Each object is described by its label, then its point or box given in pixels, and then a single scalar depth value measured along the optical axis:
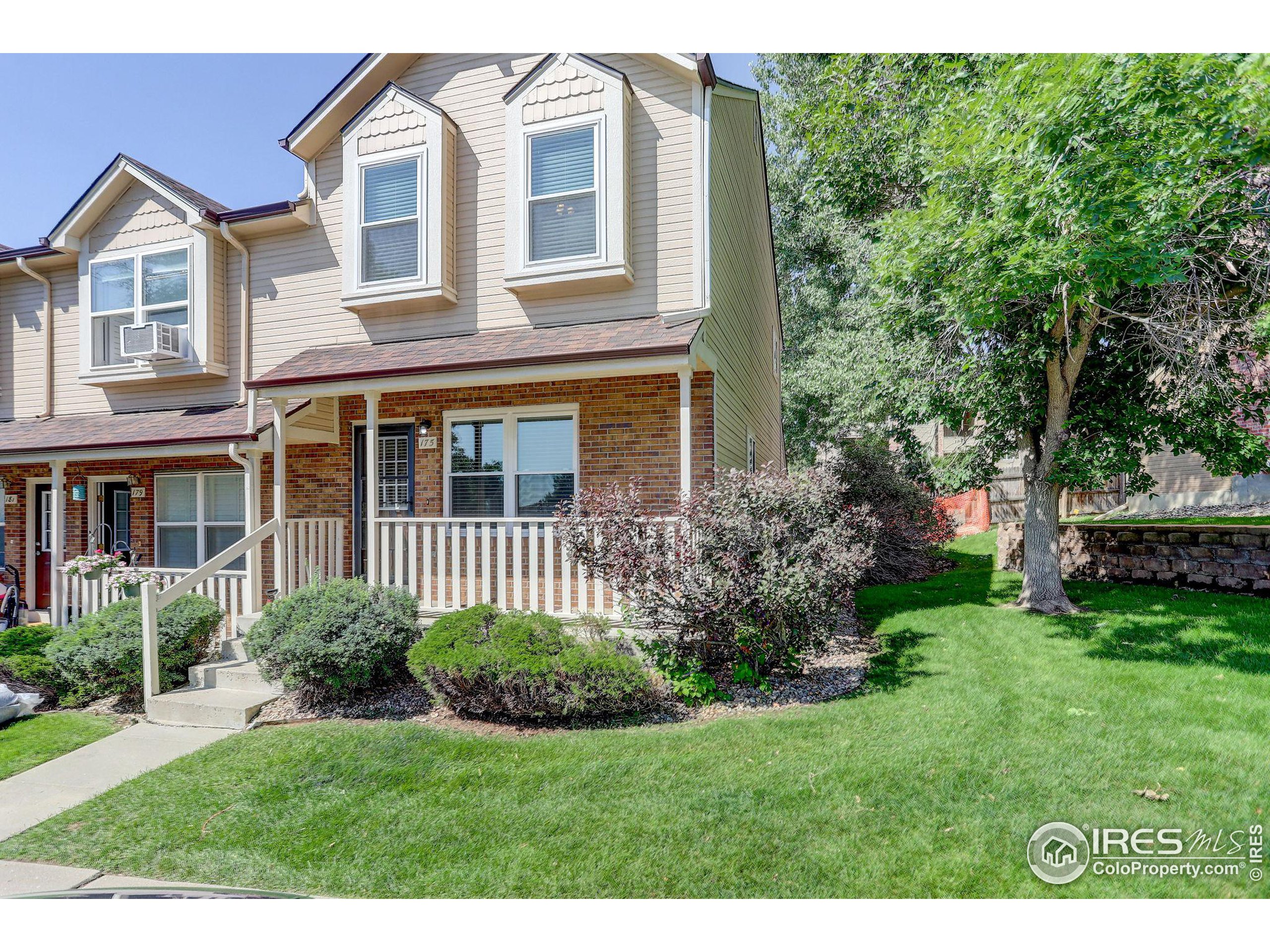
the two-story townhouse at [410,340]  7.40
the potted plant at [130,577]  7.03
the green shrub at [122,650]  6.44
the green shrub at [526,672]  5.16
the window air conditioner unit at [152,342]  9.40
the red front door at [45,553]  10.36
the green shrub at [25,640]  7.27
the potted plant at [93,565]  7.77
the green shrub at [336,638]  5.81
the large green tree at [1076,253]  4.66
